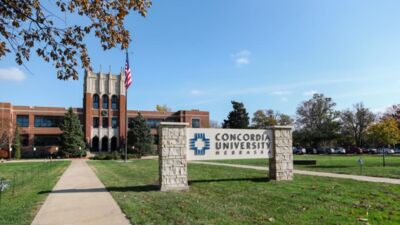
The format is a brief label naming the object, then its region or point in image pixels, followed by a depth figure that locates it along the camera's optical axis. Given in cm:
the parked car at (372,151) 7130
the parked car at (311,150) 7713
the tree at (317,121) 8369
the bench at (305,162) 2712
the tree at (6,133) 5328
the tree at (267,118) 9220
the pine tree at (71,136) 5906
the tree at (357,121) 8788
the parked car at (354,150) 7300
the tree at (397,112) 4734
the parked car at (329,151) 7250
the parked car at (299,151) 7336
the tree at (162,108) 11528
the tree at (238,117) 7725
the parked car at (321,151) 7645
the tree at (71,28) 607
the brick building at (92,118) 6656
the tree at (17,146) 5841
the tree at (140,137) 6384
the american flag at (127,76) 3319
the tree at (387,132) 2617
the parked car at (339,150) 7441
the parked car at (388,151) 7132
